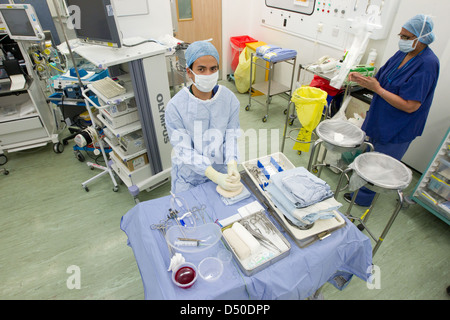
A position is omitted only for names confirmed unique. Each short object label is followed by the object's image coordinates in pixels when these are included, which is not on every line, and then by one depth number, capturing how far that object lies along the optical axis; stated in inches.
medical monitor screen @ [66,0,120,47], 73.4
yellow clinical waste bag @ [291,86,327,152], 90.8
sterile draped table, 43.8
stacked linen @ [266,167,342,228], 49.4
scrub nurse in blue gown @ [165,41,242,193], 61.4
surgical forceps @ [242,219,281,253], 48.4
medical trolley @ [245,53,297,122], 156.3
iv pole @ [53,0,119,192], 110.1
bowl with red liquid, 42.9
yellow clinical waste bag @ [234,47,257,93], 172.7
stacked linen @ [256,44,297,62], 138.6
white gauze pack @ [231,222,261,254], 47.1
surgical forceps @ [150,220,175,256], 52.8
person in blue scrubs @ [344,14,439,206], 71.6
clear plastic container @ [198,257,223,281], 44.7
